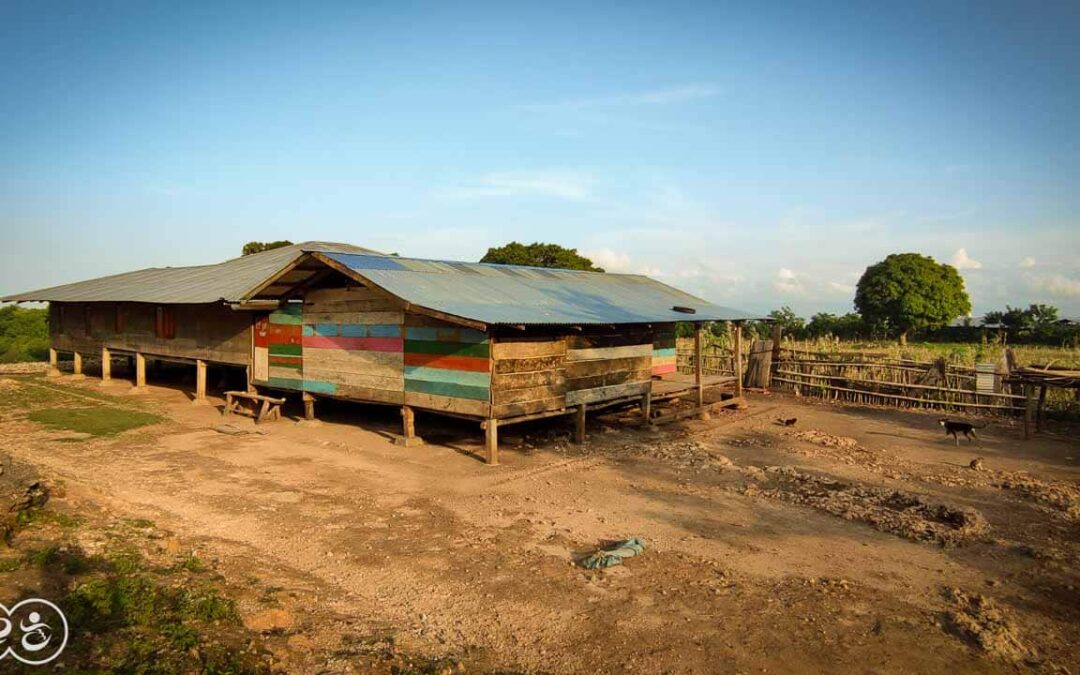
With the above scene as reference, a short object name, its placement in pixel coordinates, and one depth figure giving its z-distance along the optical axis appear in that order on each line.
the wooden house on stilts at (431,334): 11.42
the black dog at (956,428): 13.26
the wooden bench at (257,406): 14.69
